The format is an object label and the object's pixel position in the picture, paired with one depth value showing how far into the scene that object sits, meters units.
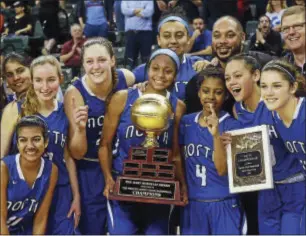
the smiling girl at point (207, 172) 3.26
